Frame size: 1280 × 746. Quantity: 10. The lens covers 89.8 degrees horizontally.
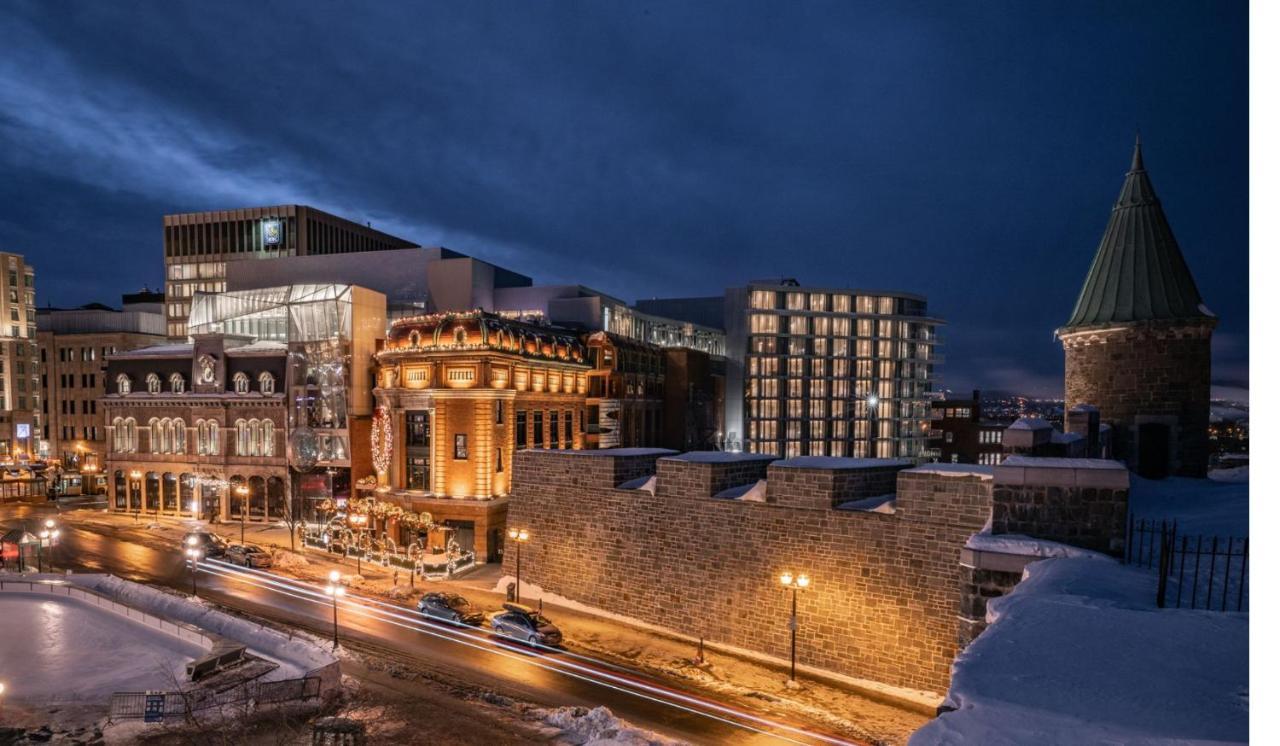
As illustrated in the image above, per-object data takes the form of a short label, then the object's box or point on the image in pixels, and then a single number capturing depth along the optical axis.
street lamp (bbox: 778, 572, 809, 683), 21.08
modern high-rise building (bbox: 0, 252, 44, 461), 75.25
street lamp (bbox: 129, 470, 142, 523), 51.94
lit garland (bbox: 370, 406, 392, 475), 41.84
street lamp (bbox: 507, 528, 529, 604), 28.89
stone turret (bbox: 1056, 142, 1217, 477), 22.41
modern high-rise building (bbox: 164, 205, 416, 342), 93.62
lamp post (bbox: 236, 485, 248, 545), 47.84
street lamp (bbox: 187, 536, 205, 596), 34.56
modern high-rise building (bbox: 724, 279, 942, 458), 82.00
